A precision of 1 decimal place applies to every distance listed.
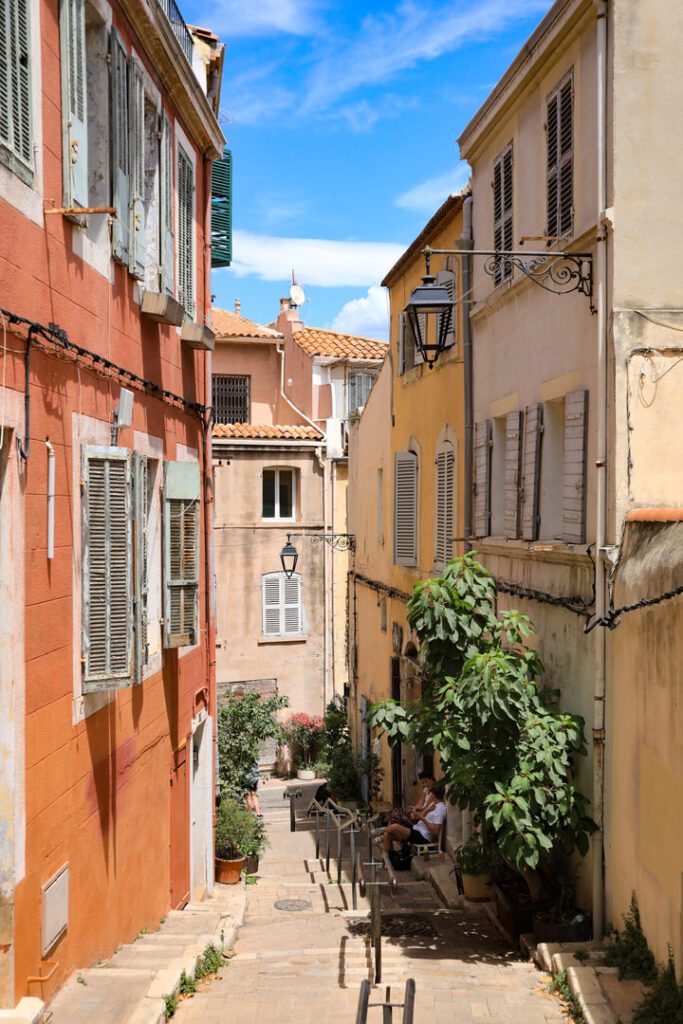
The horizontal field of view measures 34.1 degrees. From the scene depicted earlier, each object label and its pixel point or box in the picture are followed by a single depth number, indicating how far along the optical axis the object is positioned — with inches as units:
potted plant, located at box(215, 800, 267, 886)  590.6
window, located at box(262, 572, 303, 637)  1137.4
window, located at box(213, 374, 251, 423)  1256.2
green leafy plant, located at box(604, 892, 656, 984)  312.3
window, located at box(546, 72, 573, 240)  412.5
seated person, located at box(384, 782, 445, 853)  570.5
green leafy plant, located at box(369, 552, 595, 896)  356.8
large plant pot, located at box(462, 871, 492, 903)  481.7
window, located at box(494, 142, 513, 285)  490.3
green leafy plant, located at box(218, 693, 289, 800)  677.9
